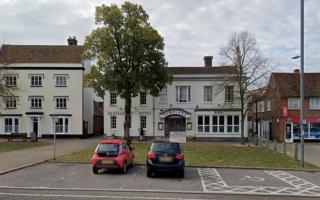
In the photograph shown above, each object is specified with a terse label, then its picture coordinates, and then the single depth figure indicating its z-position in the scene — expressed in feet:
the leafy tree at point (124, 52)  73.34
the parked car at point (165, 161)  31.06
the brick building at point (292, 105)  89.13
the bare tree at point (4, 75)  67.96
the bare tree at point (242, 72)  74.93
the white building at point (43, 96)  91.51
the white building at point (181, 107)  89.86
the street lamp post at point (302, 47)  40.24
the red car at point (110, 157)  32.73
